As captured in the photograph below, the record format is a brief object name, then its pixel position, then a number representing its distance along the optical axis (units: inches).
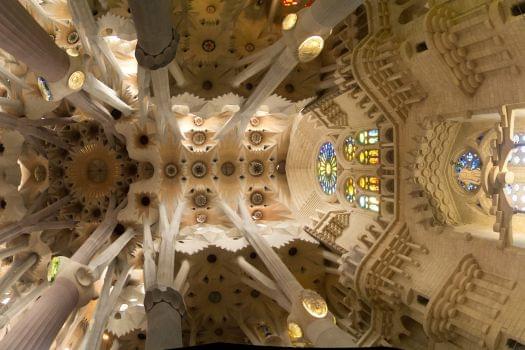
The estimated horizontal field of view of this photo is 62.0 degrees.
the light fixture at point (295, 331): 325.1
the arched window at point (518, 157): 340.2
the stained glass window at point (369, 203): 459.2
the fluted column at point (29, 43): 215.2
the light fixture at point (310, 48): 311.1
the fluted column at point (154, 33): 239.1
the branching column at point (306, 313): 300.8
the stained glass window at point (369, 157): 455.2
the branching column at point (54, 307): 252.7
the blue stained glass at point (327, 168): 547.5
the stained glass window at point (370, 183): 453.5
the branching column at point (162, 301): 279.9
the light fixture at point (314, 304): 320.3
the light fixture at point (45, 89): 301.6
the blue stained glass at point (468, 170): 361.7
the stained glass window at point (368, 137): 453.2
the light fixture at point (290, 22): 316.5
